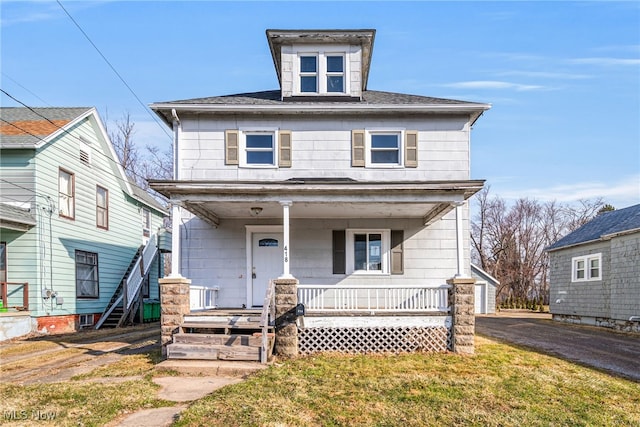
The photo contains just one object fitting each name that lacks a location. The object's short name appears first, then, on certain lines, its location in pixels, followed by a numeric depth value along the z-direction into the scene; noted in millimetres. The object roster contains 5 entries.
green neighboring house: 13969
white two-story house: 12461
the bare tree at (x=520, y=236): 38594
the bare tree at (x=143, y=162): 32375
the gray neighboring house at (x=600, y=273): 16031
